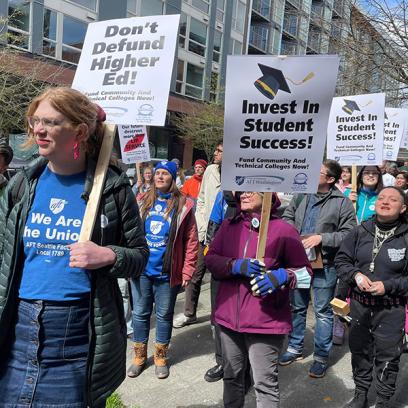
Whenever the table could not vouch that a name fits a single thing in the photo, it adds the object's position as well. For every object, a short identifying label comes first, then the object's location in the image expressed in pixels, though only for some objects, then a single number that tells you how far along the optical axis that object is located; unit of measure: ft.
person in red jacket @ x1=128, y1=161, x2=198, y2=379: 12.77
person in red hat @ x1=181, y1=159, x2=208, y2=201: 24.74
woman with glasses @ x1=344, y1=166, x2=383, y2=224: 16.80
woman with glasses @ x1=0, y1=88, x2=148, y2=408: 6.23
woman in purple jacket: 9.07
